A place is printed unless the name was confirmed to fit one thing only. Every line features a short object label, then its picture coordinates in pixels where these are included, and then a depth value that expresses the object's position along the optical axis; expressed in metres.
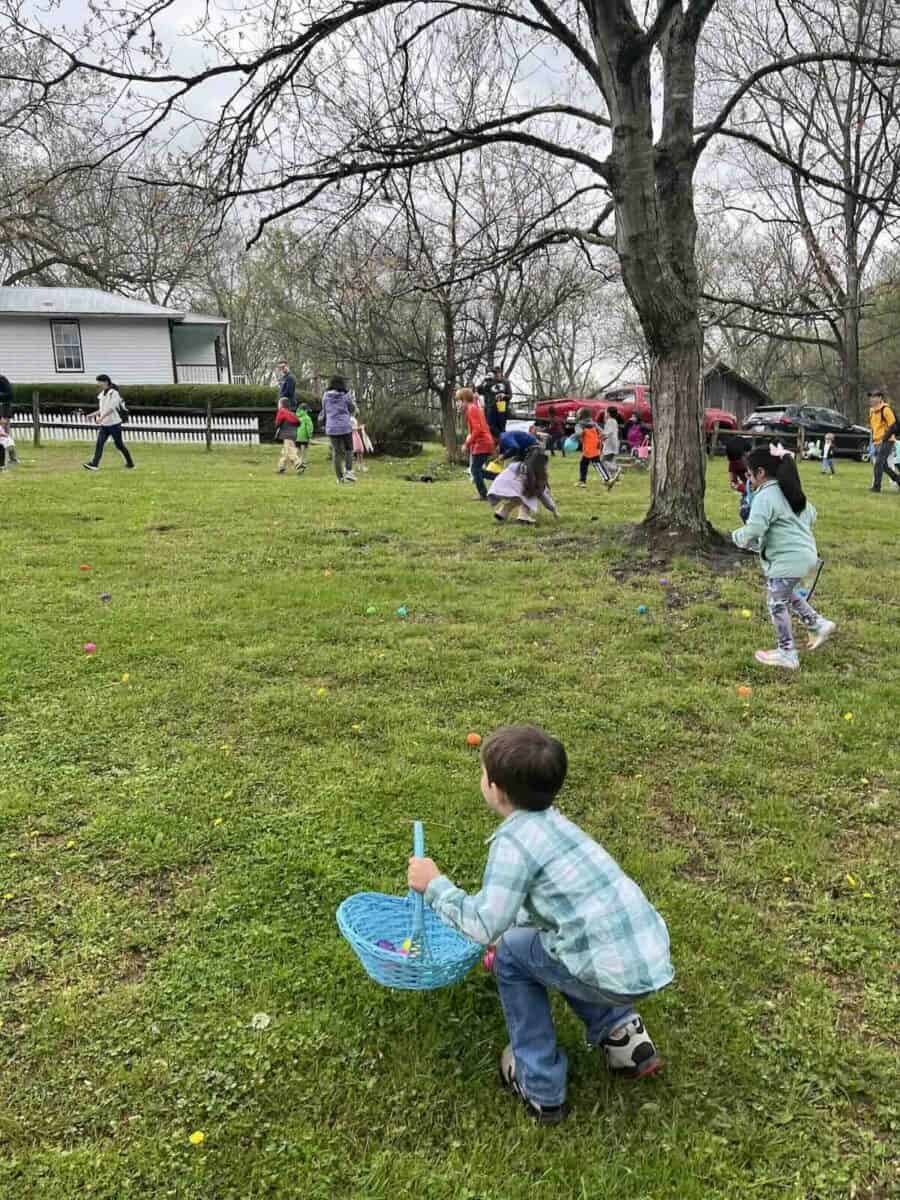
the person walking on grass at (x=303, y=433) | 15.49
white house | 26.33
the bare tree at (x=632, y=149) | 7.29
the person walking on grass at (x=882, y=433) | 14.29
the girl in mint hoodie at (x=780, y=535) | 5.21
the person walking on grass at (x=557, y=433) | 22.66
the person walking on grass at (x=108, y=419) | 13.52
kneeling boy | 2.06
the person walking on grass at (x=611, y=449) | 14.83
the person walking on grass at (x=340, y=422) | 13.07
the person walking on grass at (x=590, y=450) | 14.19
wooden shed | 40.16
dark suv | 22.58
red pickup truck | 23.52
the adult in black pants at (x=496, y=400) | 13.88
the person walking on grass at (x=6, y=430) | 13.65
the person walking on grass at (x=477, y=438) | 11.41
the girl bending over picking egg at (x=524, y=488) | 9.55
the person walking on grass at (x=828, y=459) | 17.92
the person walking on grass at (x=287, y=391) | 14.91
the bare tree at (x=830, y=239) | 18.66
